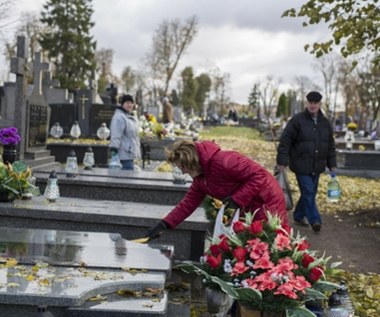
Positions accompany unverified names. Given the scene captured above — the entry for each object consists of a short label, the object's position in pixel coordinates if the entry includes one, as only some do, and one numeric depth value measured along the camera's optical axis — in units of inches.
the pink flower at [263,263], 141.7
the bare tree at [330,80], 2704.2
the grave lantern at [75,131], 616.3
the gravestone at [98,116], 784.9
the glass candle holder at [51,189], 265.6
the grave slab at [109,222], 235.0
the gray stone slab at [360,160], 673.6
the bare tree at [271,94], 3665.8
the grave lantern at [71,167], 326.3
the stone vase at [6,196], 252.5
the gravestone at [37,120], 396.2
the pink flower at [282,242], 147.7
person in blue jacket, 376.2
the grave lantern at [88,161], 376.5
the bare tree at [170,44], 2503.7
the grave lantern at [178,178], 324.2
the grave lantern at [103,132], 628.7
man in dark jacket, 337.1
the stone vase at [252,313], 143.0
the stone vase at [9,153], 302.8
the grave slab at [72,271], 143.9
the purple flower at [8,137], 298.8
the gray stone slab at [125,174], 339.3
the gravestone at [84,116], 786.8
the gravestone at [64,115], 783.7
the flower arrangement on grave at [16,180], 253.9
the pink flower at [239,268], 143.9
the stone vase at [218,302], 159.5
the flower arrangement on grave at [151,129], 773.3
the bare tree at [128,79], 3046.3
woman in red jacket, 179.9
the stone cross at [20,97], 379.2
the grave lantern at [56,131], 631.2
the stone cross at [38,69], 658.4
